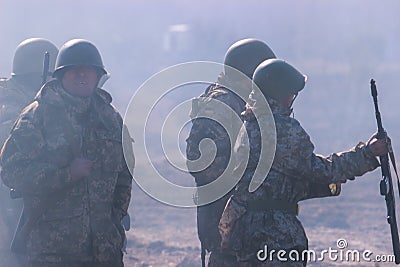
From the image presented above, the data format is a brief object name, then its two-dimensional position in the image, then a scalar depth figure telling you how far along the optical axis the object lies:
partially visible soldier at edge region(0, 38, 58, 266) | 14.99
